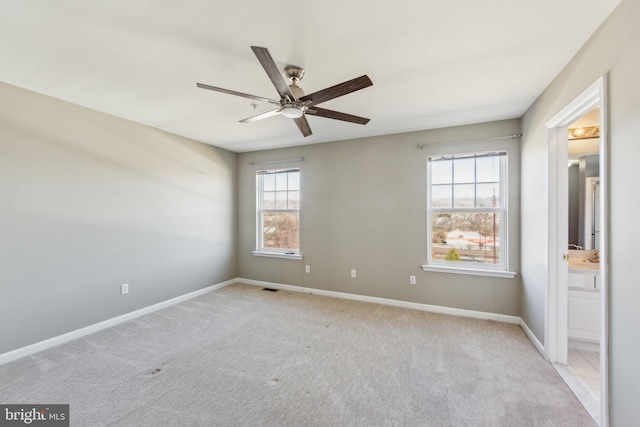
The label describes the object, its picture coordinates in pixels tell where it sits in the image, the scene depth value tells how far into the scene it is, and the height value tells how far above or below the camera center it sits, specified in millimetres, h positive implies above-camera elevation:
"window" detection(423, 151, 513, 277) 3121 +43
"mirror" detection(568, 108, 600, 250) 2744 +379
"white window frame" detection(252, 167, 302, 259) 4449 -38
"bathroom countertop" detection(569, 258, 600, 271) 2441 -507
